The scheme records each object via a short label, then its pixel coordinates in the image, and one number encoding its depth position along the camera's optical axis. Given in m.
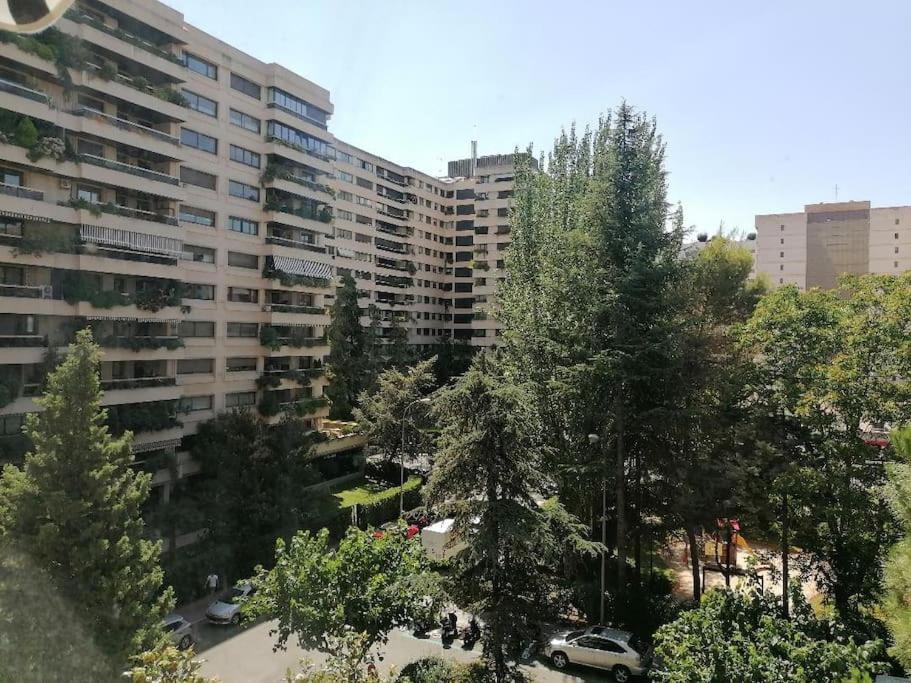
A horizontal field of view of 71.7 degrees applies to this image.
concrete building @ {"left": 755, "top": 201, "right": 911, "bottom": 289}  66.31
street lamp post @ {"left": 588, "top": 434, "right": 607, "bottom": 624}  19.56
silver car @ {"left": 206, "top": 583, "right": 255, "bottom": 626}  20.59
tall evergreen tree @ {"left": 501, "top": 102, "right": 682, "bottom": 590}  20.11
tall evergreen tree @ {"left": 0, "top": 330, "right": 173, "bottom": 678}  13.61
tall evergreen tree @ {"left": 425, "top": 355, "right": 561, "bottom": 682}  14.44
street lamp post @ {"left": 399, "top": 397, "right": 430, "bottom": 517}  29.27
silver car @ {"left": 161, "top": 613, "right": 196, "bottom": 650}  18.48
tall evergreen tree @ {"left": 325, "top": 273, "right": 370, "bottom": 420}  42.75
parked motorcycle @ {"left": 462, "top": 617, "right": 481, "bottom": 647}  19.23
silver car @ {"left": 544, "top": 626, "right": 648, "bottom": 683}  17.39
